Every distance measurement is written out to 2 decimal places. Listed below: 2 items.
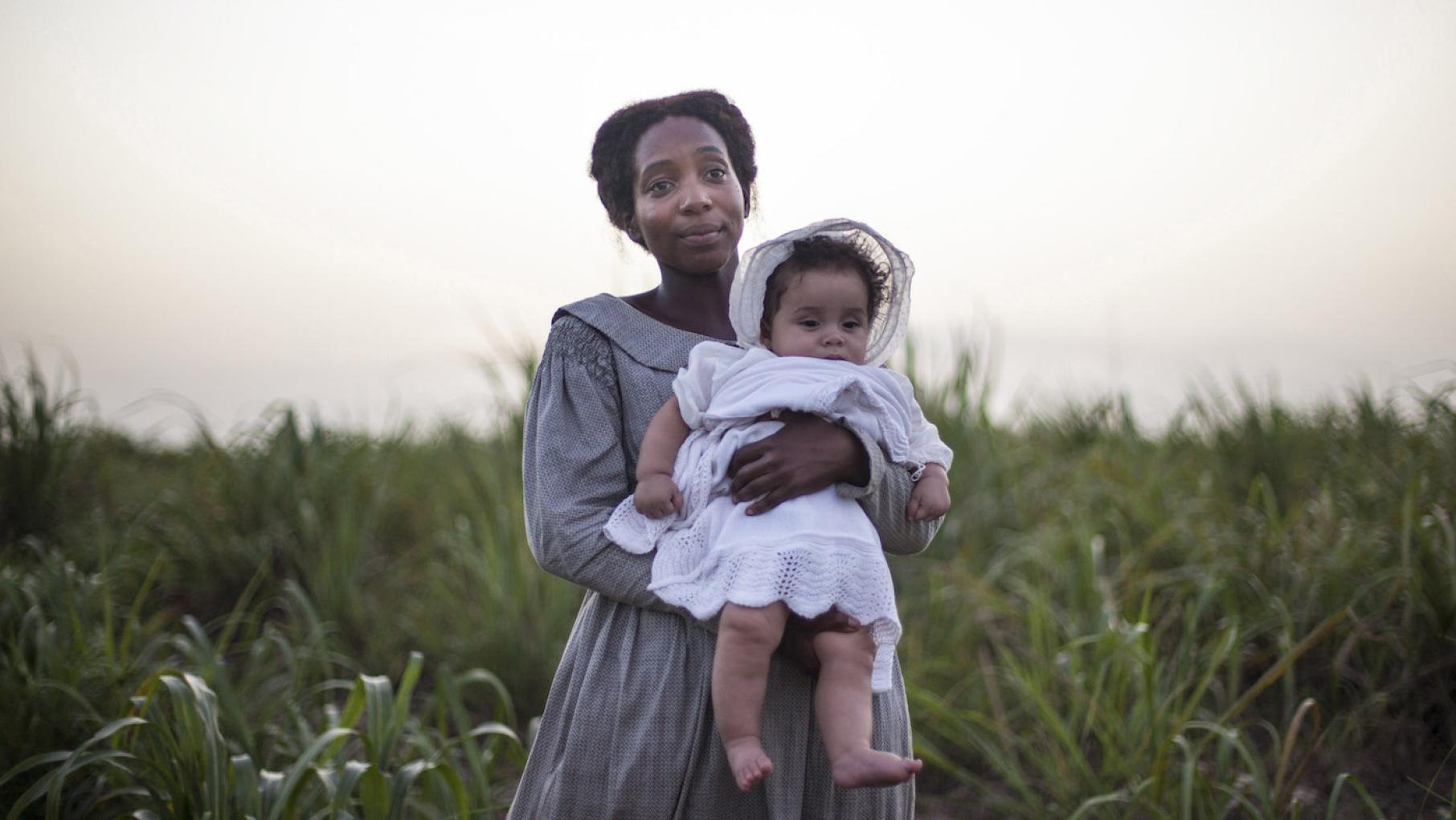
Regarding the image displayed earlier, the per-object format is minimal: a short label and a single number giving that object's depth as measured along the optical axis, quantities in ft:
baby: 6.51
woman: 7.01
